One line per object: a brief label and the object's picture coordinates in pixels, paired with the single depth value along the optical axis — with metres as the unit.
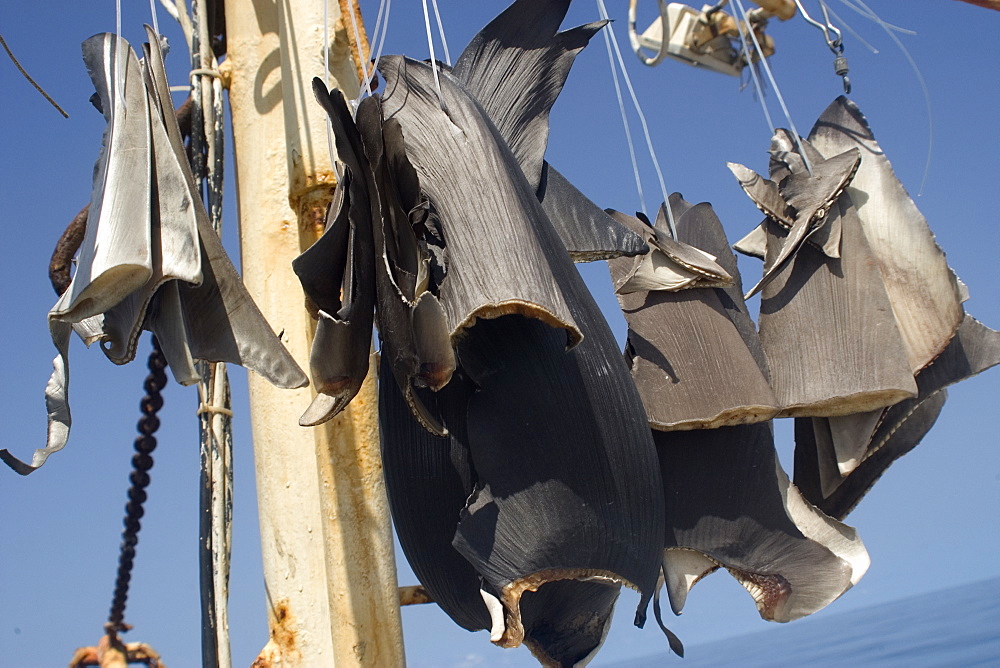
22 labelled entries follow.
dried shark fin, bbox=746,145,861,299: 1.54
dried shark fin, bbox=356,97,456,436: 1.08
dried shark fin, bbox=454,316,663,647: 1.15
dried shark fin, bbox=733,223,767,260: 1.66
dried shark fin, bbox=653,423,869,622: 1.40
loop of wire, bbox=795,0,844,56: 1.86
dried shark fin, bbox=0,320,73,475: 1.12
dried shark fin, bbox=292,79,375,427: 1.11
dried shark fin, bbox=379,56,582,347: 1.07
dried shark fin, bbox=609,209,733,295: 1.49
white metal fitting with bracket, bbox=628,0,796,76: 2.45
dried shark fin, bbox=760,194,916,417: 1.42
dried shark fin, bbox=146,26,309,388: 1.18
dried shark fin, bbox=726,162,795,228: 1.62
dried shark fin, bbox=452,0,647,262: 1.36
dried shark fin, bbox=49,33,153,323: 1.11
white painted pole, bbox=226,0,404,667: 1.43
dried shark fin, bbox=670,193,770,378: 1.52
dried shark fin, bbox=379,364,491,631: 1.26
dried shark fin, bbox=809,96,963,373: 1.51
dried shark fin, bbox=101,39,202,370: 1.15
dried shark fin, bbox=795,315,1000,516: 1.51
